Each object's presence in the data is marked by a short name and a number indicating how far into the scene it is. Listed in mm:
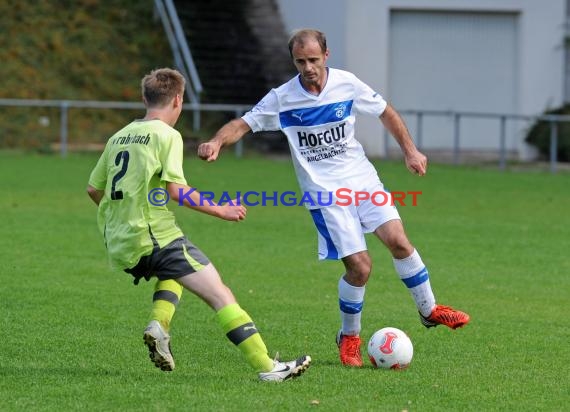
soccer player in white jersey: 15227
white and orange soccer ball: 14430
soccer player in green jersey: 13133
